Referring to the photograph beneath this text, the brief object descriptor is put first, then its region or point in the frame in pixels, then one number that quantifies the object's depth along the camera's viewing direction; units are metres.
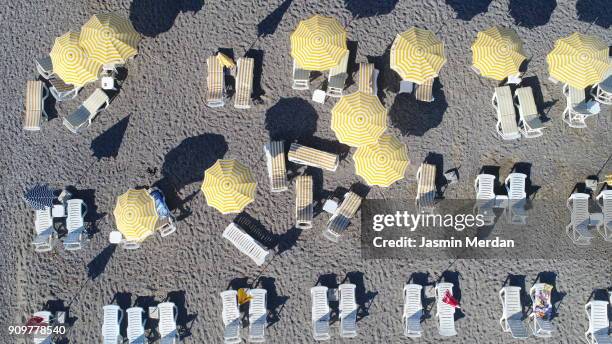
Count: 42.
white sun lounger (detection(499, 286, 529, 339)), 14.87
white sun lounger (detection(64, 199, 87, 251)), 14.99
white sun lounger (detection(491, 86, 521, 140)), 15.04
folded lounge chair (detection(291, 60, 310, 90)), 14.95
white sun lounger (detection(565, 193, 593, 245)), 15.12
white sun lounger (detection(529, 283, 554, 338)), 14.71
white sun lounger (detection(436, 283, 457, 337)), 14.77
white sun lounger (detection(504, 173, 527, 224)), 15.05
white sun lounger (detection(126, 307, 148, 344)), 14.90
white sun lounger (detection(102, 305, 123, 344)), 14.84
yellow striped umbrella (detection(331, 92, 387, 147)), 13.83
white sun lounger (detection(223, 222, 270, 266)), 14.85
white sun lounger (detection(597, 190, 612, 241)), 15.13
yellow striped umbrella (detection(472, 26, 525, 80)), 14.30
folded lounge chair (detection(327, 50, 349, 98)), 15.02
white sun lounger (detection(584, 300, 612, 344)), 14.81
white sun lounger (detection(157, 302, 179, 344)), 14.83
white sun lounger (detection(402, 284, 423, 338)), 14.80
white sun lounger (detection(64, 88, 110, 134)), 15.02
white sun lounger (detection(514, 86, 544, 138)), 14.97
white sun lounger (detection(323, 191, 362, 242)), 14.95
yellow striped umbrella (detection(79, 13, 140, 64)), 14.16
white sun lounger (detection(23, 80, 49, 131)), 15.12
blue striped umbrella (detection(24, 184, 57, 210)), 14.70
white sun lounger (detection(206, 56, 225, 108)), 15.02
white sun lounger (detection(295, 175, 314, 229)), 14.93
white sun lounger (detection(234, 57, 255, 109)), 15.09
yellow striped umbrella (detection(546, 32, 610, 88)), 14.18
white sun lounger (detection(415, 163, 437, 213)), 15.00
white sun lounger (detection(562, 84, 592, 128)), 15.08
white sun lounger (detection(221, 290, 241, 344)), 14.76
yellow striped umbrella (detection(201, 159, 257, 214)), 13.98
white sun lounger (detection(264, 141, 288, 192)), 14.84
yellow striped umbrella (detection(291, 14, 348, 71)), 14.02
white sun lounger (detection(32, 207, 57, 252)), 15.10
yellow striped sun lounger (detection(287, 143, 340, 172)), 14.85
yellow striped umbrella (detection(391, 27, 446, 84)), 14.11
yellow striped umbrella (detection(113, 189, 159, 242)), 14.06
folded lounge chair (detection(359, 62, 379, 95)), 15.01
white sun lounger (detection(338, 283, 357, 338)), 14.70
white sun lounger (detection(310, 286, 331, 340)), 14.74
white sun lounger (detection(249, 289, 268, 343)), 14.72
